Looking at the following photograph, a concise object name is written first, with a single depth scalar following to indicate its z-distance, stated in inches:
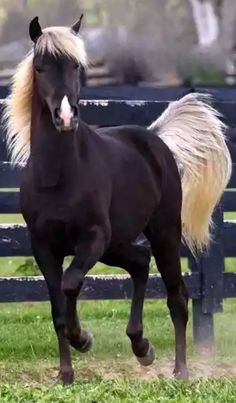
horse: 438.9
